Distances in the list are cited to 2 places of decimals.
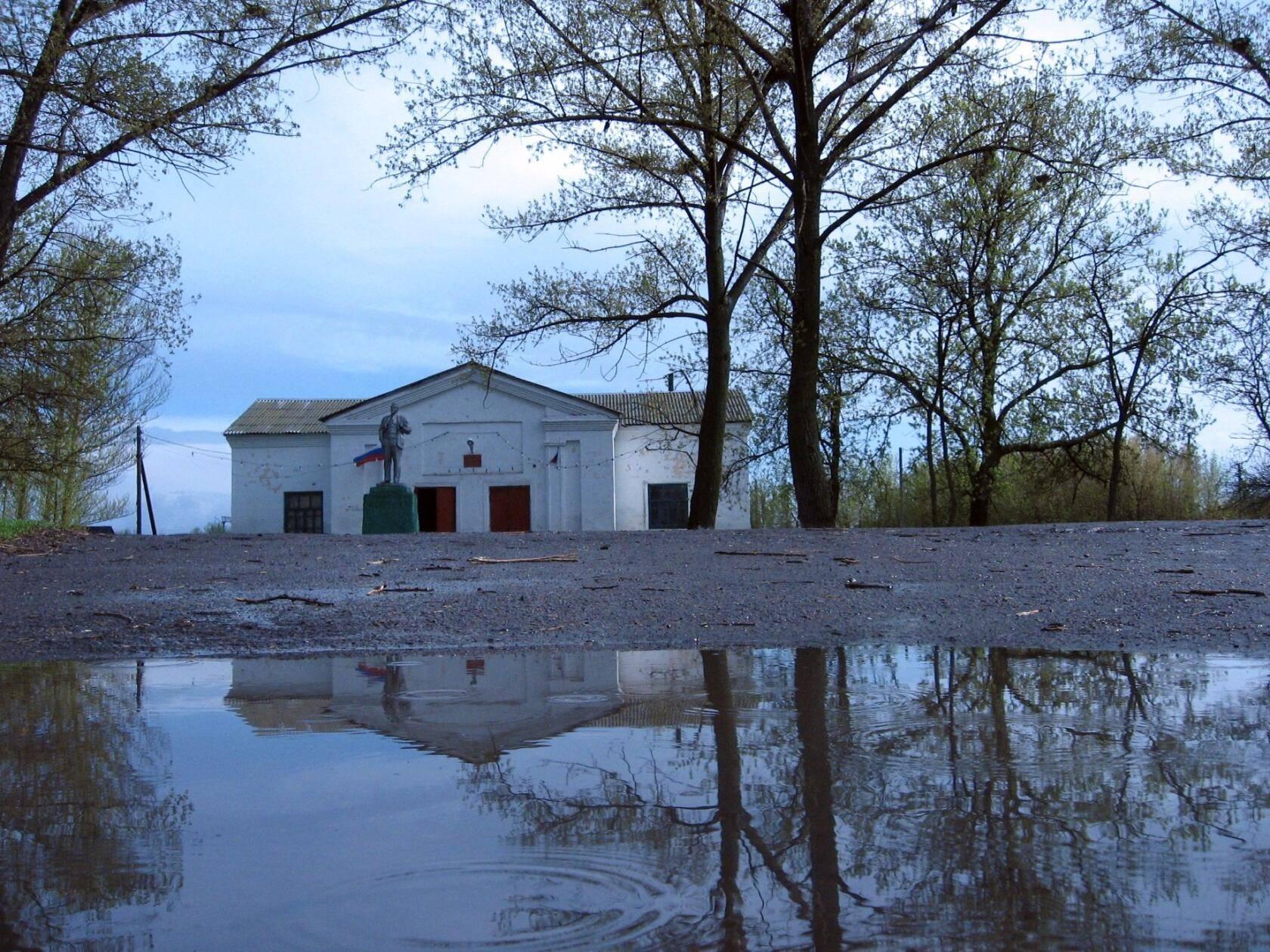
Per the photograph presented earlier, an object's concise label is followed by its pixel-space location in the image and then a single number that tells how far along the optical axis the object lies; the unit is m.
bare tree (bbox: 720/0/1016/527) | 14.71
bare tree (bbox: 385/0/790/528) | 14.57
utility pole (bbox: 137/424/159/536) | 43.69
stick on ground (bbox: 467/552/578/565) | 8.72
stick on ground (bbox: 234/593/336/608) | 6.54
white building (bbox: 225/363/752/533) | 42.06
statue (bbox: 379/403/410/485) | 26.45
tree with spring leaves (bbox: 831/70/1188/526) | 31.08
